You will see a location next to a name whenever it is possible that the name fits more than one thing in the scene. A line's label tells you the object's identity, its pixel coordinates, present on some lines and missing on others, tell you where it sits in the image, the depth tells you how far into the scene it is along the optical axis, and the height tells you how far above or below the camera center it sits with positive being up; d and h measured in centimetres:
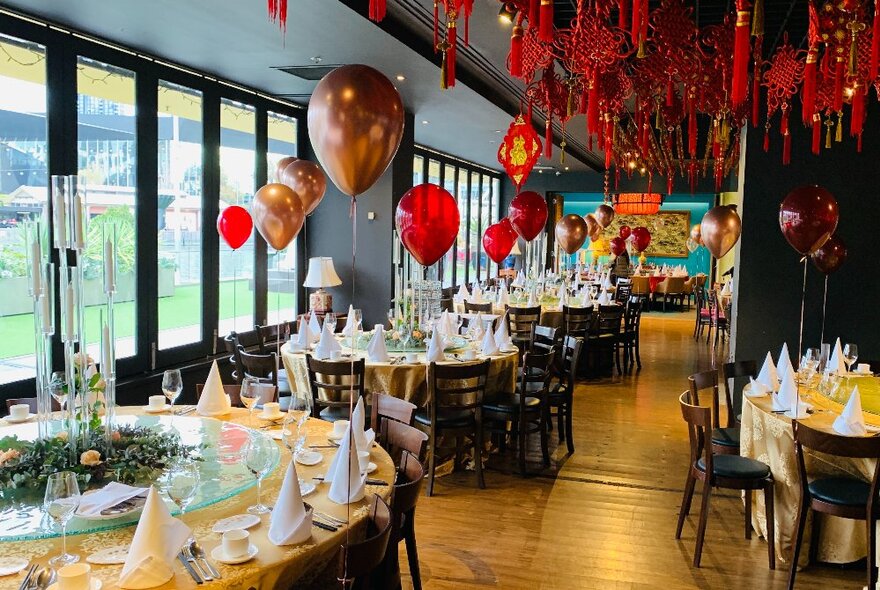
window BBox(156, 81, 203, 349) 684 +33
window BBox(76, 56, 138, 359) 589 +63
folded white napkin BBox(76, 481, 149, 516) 232 -84
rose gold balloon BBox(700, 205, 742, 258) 640 +28
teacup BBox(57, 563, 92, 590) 185 -87
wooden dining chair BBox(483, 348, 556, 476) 550 -120
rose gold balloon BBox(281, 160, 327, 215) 646 +64
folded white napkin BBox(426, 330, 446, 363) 555 -75
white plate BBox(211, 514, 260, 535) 231 -90
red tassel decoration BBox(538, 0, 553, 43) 262 +86
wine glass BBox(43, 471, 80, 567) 200 -72
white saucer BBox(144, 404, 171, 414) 379 -86
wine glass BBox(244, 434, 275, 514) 245 -74
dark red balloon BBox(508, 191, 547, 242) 642 +36
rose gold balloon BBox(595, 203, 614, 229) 1441 +86
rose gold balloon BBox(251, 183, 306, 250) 557 +30
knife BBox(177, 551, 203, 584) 199 -92
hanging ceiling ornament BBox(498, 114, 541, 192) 555 +83
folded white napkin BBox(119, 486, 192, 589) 194 -85
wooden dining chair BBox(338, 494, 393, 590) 204 -88
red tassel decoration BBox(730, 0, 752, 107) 254 +75
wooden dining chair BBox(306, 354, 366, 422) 494 -99
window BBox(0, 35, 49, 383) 516 +51
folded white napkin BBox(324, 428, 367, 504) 259 -84
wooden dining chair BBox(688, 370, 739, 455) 464 -120
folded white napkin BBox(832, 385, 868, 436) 378 -85
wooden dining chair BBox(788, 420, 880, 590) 341 -120
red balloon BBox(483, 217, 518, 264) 757 +16
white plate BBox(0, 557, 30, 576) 196 -90
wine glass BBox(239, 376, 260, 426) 410 -84
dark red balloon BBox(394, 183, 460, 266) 436 +19
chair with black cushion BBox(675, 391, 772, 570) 402 -122
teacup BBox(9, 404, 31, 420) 352 -83
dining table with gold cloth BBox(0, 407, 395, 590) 202 -92
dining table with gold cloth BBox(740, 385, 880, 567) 396 -122
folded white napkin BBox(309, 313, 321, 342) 633 -70
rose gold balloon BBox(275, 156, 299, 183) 683 +83
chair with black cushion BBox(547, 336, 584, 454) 598 -115
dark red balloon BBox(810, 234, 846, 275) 595 +5
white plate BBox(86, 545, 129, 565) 205 -91
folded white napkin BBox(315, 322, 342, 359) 571 -76
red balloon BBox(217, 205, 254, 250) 654 +22
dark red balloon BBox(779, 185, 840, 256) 474 +29
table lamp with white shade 818 -27
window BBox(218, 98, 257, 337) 777 +63
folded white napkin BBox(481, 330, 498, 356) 606 -78
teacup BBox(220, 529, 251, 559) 211 -88
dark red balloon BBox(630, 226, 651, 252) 1703 +44
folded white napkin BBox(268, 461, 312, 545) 222 -85
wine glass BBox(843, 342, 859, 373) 496 -65
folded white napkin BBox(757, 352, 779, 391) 469 -78
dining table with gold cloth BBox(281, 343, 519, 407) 540 -96
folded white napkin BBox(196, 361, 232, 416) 376 -80
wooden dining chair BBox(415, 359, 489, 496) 502 -117
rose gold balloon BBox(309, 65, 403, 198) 280 +51
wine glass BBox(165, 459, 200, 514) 241 -84
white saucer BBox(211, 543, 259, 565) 209 -91
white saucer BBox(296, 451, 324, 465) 300 -88
